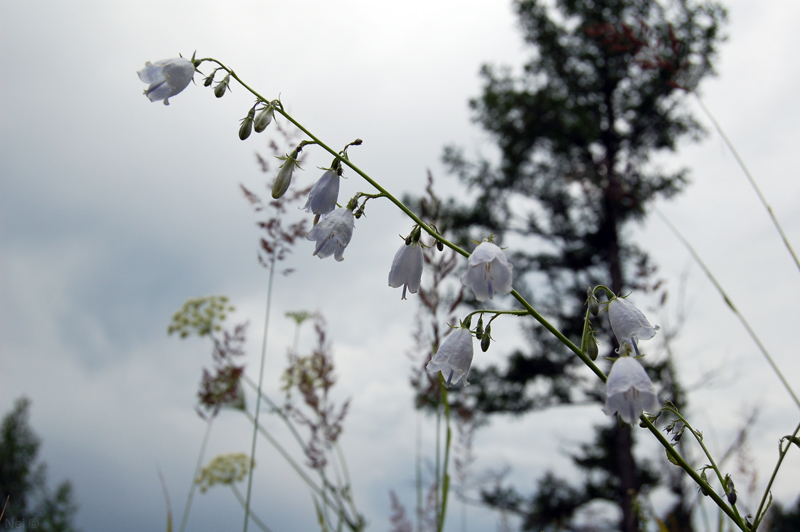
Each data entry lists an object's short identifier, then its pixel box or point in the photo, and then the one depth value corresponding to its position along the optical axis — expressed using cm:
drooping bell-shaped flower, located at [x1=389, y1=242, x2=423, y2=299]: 40
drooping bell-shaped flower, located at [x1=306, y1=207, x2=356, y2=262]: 40
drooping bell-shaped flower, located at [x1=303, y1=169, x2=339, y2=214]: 40
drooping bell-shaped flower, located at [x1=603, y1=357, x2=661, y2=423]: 37
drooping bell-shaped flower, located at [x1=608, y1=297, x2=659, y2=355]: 39
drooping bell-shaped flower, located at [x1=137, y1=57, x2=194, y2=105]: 40
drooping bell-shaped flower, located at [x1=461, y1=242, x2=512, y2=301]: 39
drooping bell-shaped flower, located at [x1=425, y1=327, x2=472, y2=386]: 40
